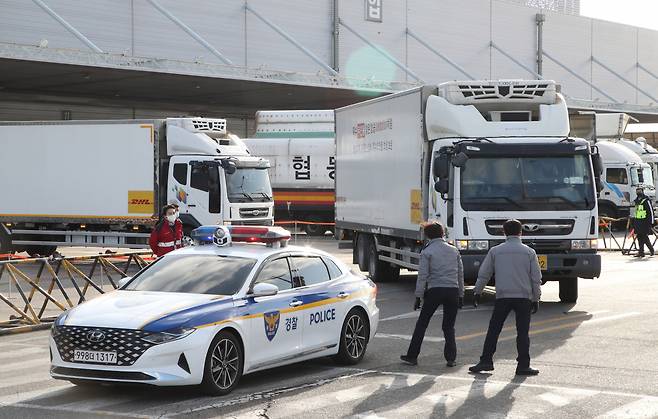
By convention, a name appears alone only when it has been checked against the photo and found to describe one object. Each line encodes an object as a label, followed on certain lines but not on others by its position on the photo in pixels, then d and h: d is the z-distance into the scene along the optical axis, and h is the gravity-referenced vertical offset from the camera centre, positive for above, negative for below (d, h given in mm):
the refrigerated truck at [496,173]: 18312 +236
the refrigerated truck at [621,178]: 44031 +352
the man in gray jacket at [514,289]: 11922 -1066
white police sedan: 10133 -1230
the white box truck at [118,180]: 28375 +253
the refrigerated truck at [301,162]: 40844 +961
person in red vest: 18672 -751
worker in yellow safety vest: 32031 -907
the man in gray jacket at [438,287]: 12398 -1080
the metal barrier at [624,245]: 33741 -1890
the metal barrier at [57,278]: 16578 -1434
